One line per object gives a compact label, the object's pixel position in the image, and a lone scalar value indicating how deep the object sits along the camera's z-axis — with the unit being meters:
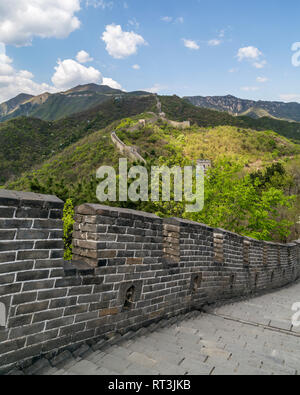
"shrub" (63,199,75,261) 12.38
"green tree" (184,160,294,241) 14.05
